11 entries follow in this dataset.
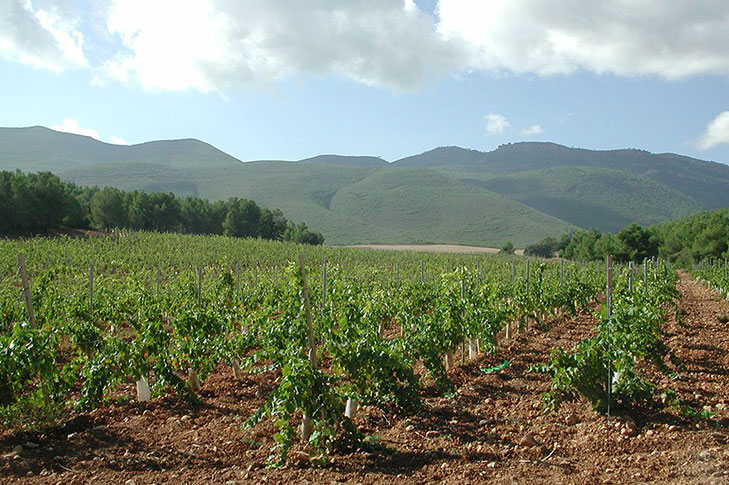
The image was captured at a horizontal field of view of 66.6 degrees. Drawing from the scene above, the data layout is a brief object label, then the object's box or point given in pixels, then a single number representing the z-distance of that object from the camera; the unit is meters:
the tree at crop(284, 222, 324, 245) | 66.94
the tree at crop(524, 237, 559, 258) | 76.38
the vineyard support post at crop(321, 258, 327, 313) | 7.49
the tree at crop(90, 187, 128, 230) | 52.53
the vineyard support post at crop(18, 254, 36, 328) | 6.01
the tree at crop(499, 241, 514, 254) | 67.12
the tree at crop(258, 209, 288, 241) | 67.75
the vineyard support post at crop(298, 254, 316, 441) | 5.16
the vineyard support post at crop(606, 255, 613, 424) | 5.67
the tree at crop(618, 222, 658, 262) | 55.97
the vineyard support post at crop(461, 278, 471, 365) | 8.89
